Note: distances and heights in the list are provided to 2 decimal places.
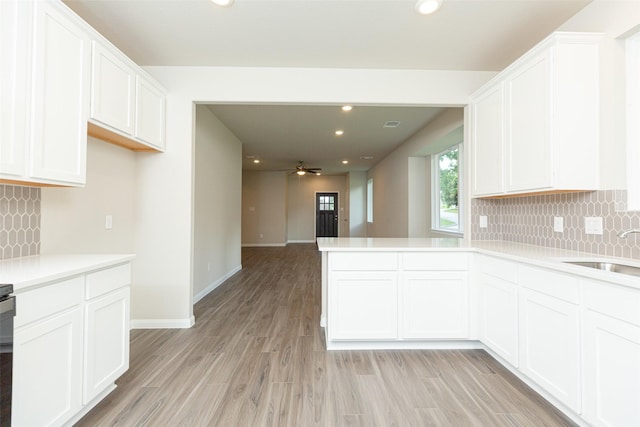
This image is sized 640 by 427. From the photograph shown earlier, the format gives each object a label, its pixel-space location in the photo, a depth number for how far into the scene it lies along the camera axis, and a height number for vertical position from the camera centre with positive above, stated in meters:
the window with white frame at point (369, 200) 10.02 +0.66
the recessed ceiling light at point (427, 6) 2.07 +1.51
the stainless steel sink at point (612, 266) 1.72 -0.28
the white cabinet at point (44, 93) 1.48 +0.69
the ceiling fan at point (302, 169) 8.28 +1.42
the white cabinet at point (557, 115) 2.01 +0.74
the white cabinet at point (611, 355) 1.30 -0.63
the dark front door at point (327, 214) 11.41 +0.19
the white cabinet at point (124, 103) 2.07 +0.93
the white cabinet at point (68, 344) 1.29 -0.65
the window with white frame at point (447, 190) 4.71 +0.51
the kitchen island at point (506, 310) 1.39 -0.61
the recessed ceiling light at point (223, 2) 2.07 +1.51
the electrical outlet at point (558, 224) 2.33 -0.03
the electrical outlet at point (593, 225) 2.02 -0.03
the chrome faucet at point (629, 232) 1.64 -0.06
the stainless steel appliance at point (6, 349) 1.13 -0.51
